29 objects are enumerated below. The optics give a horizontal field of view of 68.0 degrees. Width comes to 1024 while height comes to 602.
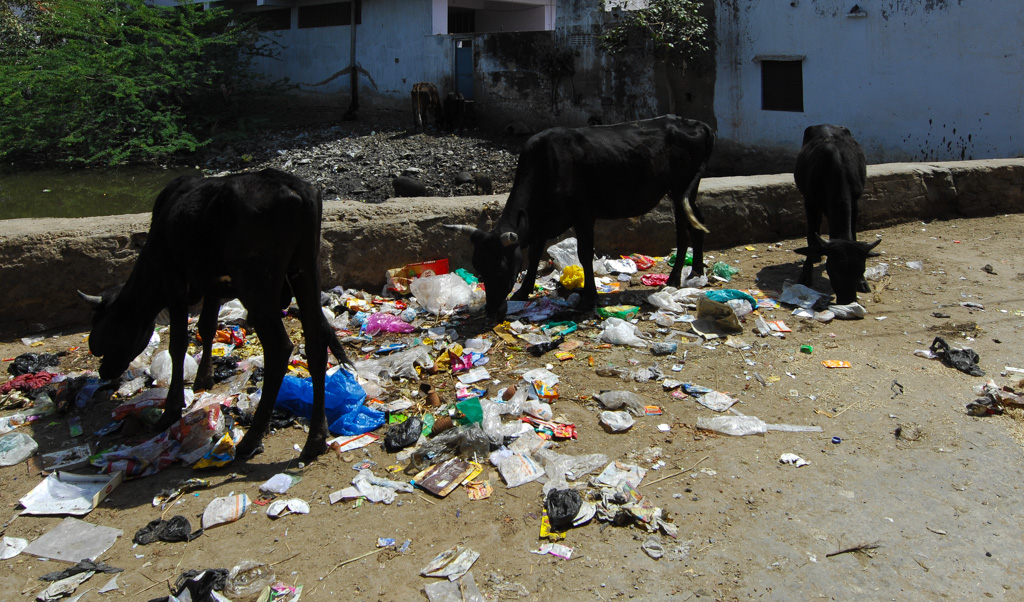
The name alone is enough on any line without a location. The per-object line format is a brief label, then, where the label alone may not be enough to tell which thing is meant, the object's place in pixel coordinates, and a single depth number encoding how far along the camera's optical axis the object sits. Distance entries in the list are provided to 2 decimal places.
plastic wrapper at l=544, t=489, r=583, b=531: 3.32
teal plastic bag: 6.22
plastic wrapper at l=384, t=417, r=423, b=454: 4.10
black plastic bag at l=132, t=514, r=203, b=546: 3.32
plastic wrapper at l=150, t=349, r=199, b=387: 4.97
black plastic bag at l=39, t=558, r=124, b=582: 3.08
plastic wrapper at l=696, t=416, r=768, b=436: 4.19
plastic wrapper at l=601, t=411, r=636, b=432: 4.26
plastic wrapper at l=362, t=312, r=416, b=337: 5.89
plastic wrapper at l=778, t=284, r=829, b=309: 6.37
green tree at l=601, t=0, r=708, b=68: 14.20
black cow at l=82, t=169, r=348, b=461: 3.77
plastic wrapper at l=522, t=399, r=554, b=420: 4.42
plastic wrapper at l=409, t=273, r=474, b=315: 6.27
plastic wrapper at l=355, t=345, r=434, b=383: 5.02
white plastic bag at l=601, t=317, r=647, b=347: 5.54
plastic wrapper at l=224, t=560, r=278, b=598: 2.97
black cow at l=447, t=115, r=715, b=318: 5.98
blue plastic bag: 4.29
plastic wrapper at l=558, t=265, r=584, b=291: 6.78
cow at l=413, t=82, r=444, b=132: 17.97
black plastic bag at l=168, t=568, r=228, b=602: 2.91
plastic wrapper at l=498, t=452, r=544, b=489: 3.74
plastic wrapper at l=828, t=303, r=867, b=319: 6.06
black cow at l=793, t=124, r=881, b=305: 6.21
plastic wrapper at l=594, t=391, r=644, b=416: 4.51
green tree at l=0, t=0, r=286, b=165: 17.11
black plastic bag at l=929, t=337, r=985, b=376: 4.95
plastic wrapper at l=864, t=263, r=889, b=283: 7.04
